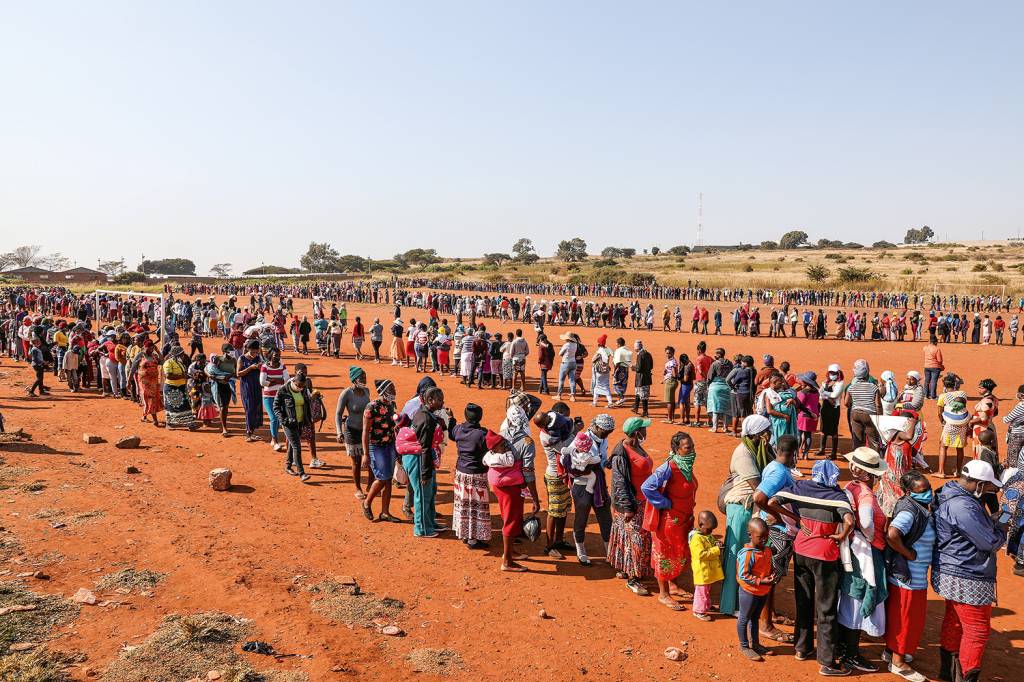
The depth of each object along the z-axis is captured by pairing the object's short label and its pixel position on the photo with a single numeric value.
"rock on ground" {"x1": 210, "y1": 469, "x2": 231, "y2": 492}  8.99
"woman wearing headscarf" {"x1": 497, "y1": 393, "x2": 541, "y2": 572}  6.61
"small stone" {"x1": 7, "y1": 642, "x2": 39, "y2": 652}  4.97
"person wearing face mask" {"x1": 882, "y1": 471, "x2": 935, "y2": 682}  4.90
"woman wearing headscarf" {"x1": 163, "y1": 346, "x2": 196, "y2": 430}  12.00
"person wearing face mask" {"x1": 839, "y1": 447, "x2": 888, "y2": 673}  4.98
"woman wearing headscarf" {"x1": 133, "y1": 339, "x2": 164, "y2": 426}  12.41
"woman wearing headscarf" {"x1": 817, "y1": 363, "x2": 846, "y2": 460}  11.26
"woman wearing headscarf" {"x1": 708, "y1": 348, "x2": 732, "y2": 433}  12.35
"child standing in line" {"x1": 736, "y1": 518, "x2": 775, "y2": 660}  5.19
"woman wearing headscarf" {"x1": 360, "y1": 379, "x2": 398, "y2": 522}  7.63
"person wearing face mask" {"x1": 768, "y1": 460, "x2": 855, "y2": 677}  5.00
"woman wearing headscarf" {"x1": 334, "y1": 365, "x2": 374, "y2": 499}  8.40
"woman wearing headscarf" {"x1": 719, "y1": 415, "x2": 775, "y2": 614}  5.72
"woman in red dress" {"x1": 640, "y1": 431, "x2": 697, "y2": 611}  5.86
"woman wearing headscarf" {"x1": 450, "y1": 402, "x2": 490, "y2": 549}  6.83
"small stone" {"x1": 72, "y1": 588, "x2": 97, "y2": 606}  5.76
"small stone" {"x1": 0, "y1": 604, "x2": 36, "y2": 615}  5.46
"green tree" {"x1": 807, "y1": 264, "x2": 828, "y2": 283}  60.81
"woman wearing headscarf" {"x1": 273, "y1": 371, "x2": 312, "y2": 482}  9.19
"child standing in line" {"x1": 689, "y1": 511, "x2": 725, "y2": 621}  5.63
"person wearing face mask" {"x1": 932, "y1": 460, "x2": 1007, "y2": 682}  4.86
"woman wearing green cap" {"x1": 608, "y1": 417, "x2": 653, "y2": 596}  6.18
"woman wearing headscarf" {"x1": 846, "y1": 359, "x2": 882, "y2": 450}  10.45
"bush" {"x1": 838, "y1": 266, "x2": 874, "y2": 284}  58.59
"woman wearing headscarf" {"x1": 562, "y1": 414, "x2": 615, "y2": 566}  6.59
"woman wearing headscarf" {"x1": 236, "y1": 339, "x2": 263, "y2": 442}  11.12
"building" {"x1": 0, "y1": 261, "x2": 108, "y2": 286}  88.56
